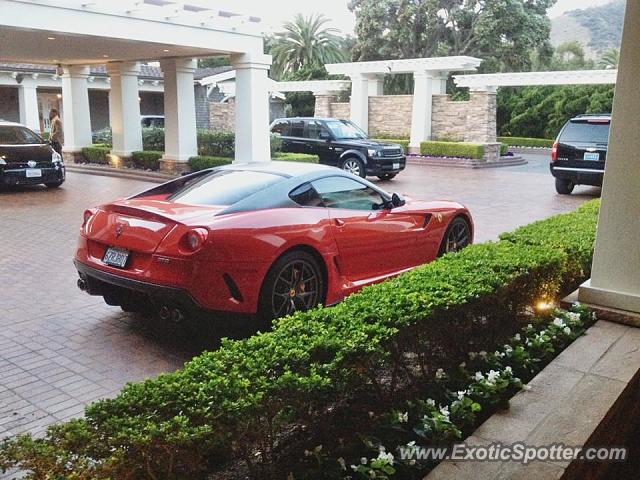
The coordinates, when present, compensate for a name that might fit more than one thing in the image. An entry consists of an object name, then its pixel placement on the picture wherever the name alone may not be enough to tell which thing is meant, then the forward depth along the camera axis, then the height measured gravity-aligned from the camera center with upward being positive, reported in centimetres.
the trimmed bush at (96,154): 2050 -160
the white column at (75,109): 2070 -16
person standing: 1972 -68
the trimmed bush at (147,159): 1870 -161
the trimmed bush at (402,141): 2536 -131
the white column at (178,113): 1789 -21
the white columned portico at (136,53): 1288 +138
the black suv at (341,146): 1692 -105
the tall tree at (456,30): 3600 +464
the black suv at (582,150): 1384 -86
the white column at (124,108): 1942 -10
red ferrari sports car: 461 -107
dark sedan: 1416 -126
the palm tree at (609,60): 4738 +396
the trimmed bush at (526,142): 3216 -161
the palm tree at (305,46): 4484 +433
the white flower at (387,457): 266 -145
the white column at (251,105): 1627 +4
